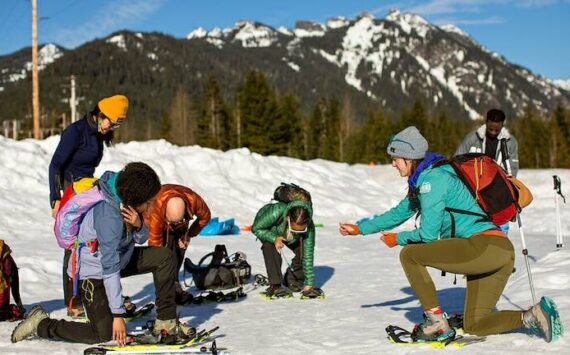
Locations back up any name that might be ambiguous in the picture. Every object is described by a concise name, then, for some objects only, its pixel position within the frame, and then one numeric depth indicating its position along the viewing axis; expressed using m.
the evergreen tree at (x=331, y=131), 75.94
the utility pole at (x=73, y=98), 42.88
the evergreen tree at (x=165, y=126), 84.25
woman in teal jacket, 4.89
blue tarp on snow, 15.29
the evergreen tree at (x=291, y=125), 61.88
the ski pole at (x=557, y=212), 10.05
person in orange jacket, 6.77
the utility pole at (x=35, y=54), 28.17
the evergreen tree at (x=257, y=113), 60.72
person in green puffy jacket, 7.86
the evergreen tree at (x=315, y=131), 76.94
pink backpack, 5.16
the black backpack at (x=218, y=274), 8.66
